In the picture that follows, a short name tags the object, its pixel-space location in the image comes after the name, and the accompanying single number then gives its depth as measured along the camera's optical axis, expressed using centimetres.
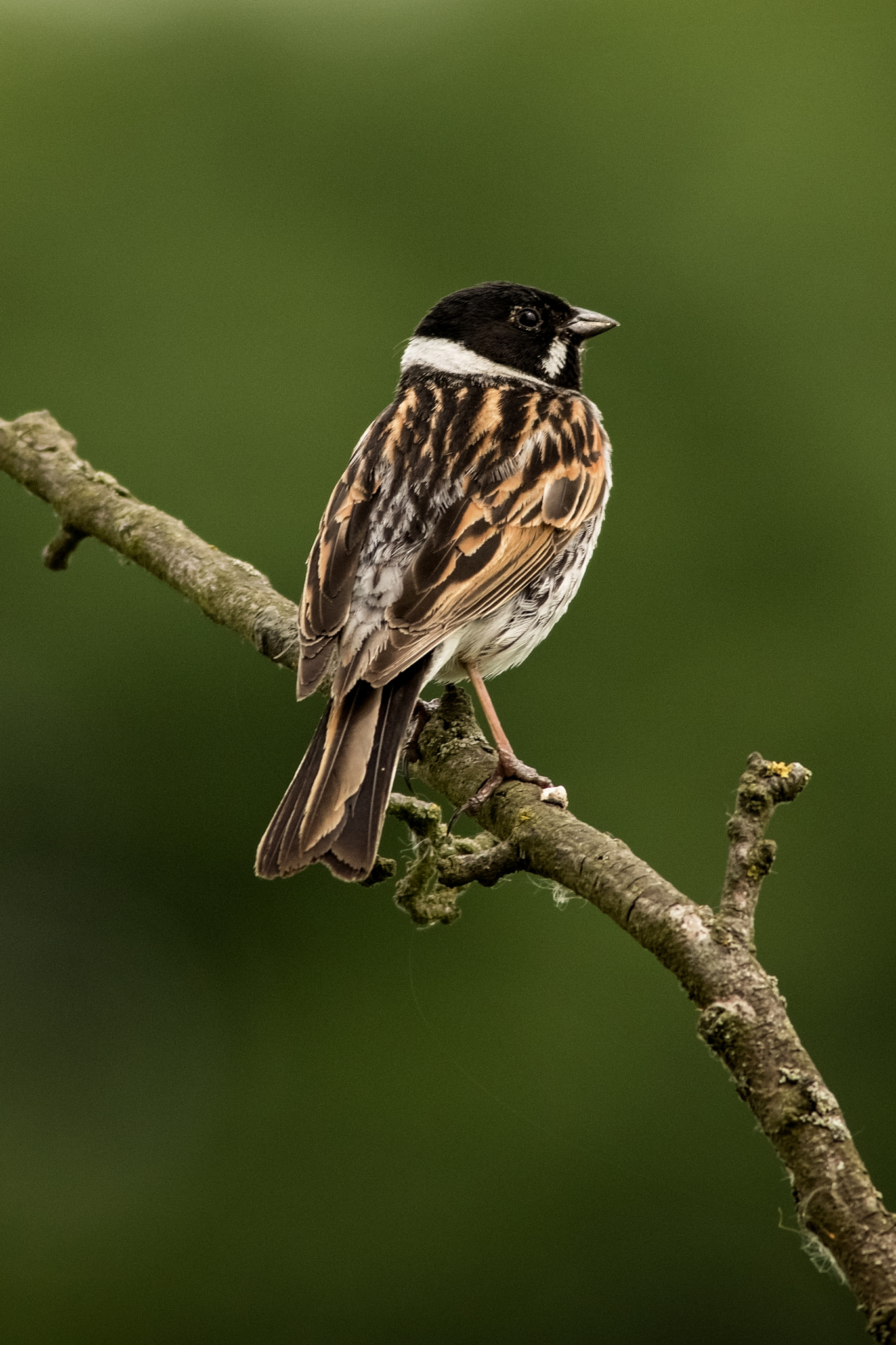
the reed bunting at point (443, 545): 716
